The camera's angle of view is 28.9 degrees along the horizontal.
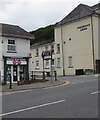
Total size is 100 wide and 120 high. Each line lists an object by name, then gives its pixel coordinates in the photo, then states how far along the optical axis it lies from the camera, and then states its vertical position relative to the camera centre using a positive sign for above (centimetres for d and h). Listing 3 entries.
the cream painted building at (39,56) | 3883 +278
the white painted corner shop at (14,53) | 1923 +156
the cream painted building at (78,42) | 2923 +432
